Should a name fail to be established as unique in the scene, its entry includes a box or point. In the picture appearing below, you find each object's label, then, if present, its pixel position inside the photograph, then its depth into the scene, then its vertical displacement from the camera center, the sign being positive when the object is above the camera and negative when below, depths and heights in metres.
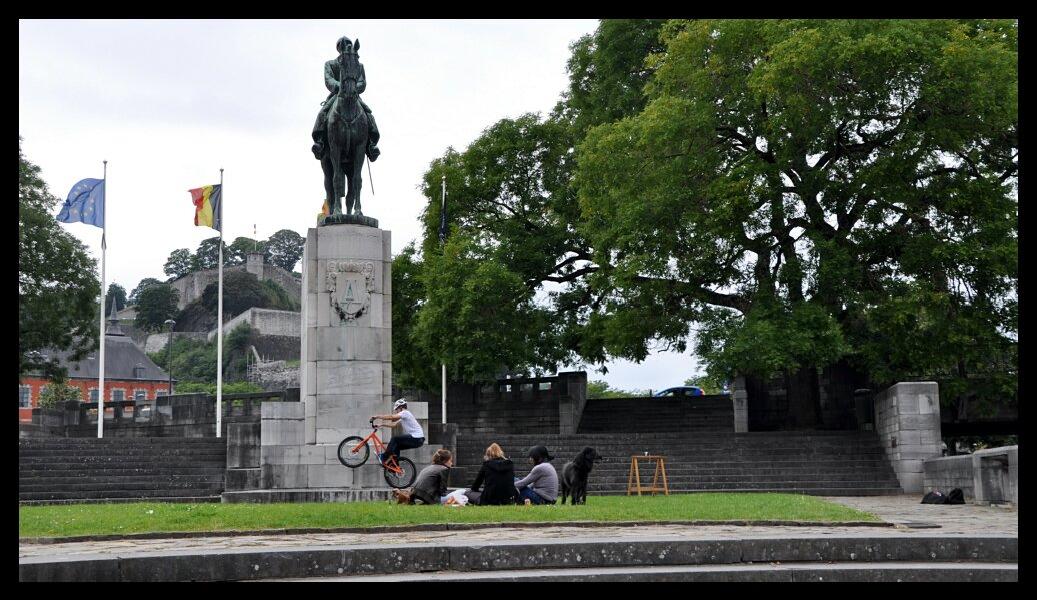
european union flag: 34.06 +5.25
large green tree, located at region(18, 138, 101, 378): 41.41 +3.68
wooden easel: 21.67 -1.93
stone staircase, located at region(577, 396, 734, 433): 37.62 -1.16
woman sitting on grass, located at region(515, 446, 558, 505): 16.84 -1.48
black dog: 17.66 -1.40
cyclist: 18.88 -0.81
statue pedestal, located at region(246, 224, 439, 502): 21.23 +0.33
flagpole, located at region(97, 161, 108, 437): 34.53 +0.24
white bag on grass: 16.03 -1.58
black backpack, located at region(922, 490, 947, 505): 20.09 -2.07
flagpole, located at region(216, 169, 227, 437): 34.37 -0.29
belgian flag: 33.47 +5.06
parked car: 51.16 -0.48
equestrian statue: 22.16 +4.80
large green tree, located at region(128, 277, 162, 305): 141.25 +12.10
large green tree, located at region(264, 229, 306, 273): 155.88 +17.72
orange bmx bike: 19.28 -1.32
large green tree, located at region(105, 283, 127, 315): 149.50 +11.98
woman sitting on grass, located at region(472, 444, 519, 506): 15.86 -1.33
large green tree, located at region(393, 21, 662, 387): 35.66 +5.50
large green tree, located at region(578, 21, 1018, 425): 27.25 +4.51
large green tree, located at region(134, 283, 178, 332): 131.88 +8.59
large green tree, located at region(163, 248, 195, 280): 153.00 +15.83
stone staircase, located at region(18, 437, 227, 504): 24.19 -1.83
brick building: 92.38 +0.85
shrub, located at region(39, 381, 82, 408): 81.38 -0.56
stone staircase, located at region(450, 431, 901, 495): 25.98 -1.89
